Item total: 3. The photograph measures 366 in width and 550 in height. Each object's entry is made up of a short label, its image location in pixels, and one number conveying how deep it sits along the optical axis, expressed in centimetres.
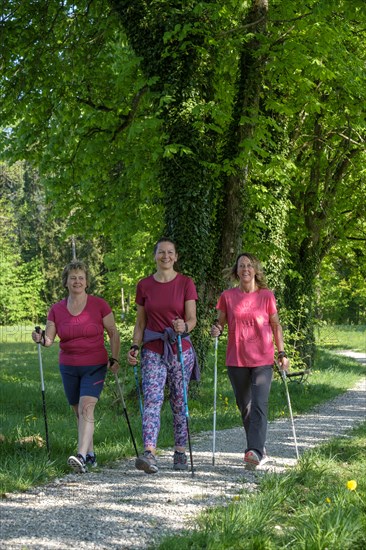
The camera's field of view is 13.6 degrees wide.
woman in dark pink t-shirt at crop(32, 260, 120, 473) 1427
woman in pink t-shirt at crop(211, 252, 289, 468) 1471
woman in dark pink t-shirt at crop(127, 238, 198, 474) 1398
